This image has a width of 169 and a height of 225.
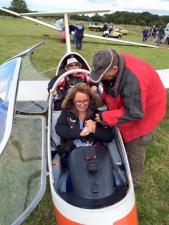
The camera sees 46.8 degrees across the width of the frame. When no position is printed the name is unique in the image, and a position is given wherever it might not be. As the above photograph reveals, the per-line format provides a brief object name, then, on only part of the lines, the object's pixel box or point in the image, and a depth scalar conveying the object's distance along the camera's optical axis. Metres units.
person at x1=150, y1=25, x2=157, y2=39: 22.41
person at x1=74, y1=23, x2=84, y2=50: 9.84
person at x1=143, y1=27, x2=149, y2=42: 17.81
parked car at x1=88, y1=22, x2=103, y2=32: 28.08
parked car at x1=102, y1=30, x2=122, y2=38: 20.94
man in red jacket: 1.84
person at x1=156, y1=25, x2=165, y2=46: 16.28
